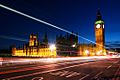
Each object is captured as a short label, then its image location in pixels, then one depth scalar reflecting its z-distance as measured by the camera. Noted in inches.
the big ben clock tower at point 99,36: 6235.2
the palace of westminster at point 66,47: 5329.7
